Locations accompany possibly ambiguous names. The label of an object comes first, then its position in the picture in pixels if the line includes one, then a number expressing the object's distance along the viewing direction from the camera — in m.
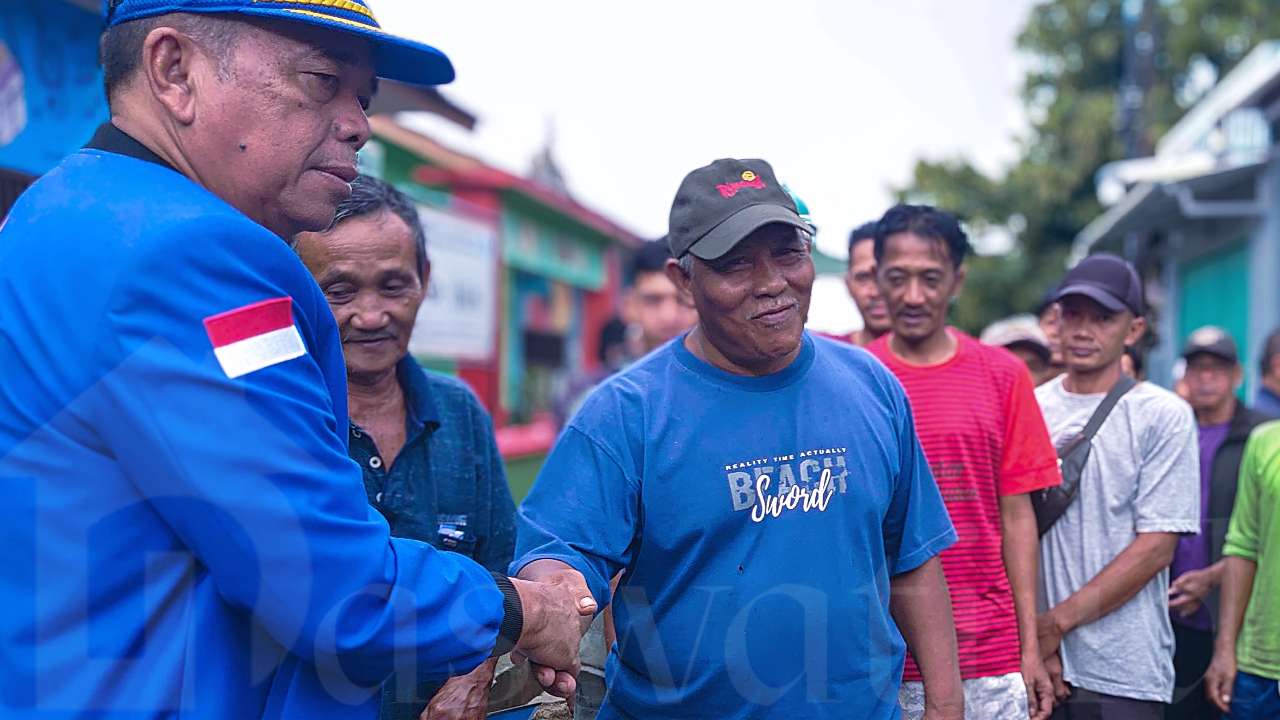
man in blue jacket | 1.54
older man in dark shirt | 2.91
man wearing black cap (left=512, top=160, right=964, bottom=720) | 2.57
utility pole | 19.97
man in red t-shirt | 3.50
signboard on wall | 9.49
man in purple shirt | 4.56
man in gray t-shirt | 3.77
